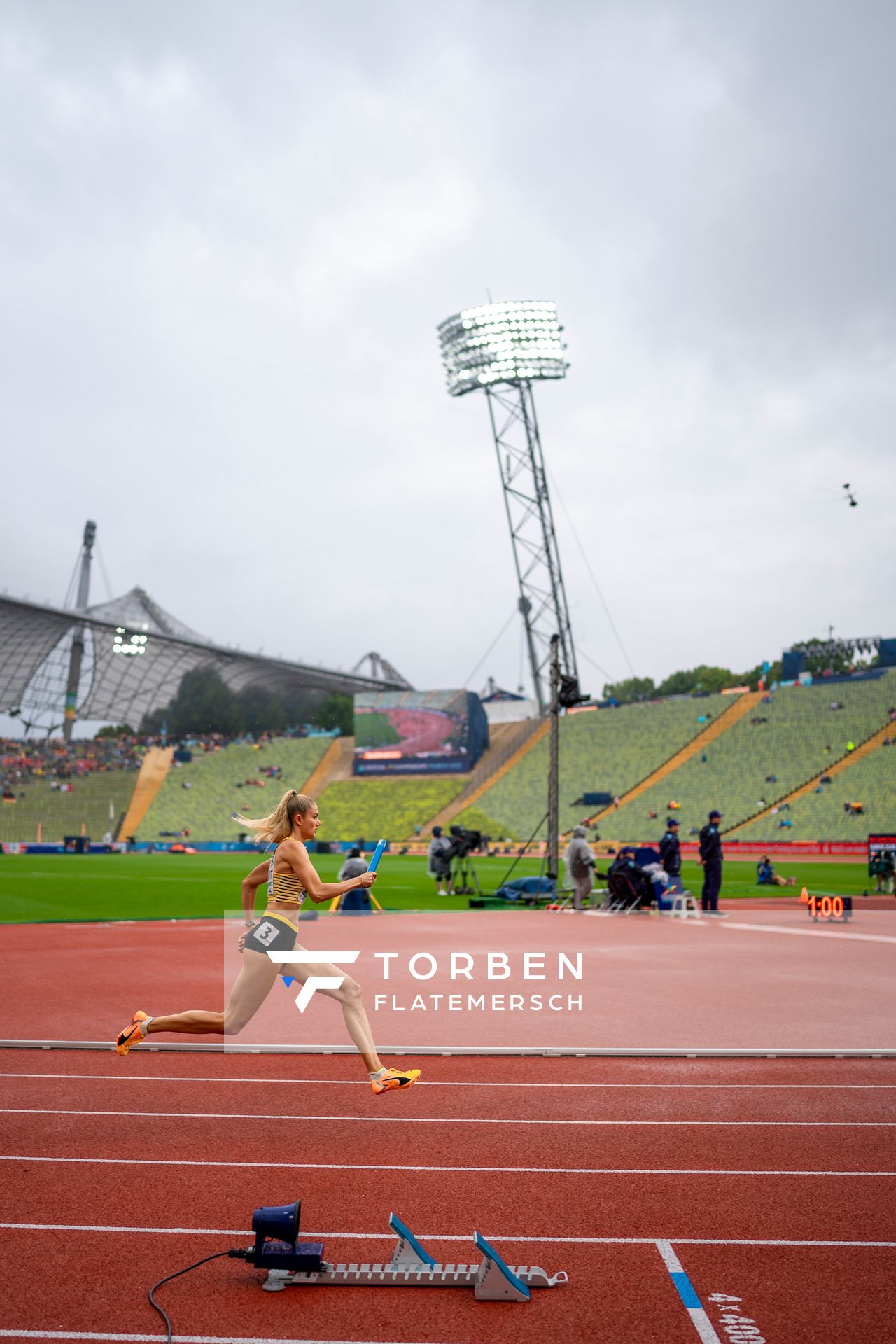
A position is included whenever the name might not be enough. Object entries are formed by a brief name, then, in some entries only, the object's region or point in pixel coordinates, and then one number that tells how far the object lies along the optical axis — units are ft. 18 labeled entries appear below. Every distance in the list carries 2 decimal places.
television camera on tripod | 82.64
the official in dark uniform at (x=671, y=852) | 67.00
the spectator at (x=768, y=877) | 100.90
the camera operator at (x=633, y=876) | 66.23
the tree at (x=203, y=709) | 328.29
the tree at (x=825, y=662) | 227.81
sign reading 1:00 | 64.34
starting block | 13.16
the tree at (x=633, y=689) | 417.08
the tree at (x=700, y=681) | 379.55
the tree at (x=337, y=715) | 357.41
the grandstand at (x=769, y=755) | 182.91
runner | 19.03
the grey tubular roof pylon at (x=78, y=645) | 313.53
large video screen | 245.04
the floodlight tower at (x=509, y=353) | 193.88
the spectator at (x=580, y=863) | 67.05
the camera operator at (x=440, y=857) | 82.94
